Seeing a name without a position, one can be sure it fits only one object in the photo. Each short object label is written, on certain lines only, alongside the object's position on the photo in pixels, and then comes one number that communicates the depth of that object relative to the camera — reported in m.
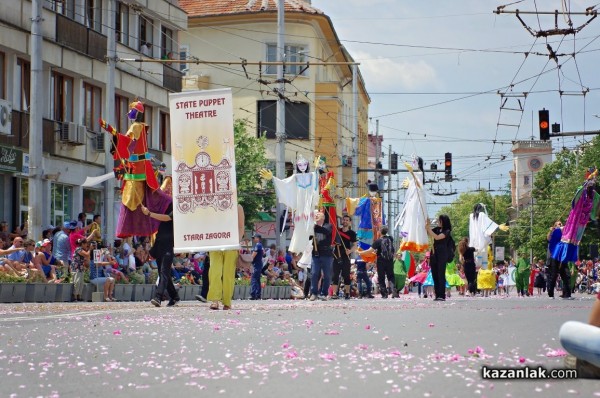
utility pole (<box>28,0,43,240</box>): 29.89
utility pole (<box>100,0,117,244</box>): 35.66
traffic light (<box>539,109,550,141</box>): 39.41
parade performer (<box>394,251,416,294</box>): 46.38
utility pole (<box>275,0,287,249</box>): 47.47
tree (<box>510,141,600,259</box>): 87.72
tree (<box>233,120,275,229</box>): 65.44
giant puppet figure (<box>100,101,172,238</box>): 21.73
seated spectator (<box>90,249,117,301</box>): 27.19
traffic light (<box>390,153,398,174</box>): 66.18
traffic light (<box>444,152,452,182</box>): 58.28
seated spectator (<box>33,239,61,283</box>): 26.62
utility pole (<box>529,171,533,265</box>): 117.97
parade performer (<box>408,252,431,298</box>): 42.62
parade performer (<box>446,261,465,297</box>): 40.44
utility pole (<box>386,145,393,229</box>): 106.38
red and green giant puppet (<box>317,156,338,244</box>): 28.57
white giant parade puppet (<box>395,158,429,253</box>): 29.80
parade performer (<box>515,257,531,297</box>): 48.00
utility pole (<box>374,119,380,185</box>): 108.35
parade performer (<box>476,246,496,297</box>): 44.91
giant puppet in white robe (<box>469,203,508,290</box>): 39.88
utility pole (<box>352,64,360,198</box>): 72.50
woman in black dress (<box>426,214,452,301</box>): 24.66
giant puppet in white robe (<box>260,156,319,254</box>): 31.89
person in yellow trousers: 18.55
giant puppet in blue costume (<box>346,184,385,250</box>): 39.97
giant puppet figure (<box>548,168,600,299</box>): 25.48
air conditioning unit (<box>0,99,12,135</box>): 35.28
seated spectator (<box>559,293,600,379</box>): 7.21
